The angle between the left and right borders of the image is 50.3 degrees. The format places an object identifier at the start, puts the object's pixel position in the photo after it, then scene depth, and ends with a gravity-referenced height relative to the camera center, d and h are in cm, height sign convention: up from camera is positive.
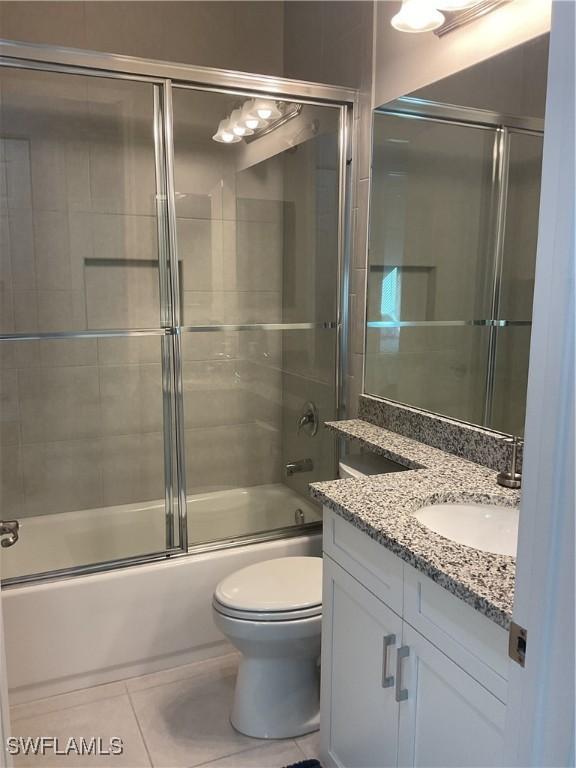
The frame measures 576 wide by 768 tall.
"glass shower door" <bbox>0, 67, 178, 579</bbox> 242 -15
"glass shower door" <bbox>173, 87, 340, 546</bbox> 251 -6
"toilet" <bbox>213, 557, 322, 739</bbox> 182 -106
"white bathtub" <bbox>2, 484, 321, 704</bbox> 209 -109
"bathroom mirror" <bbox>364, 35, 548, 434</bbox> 172 +18
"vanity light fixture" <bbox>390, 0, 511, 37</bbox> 176 +82
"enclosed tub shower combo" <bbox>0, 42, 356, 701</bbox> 223 -22
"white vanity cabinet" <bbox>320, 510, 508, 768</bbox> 110 -77
